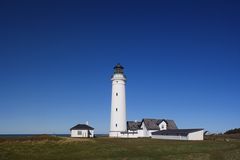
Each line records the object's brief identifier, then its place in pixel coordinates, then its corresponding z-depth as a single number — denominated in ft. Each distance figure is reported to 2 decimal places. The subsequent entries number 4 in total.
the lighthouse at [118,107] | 238.27
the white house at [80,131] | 243.40
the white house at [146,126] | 260.01
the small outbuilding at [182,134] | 213.87
